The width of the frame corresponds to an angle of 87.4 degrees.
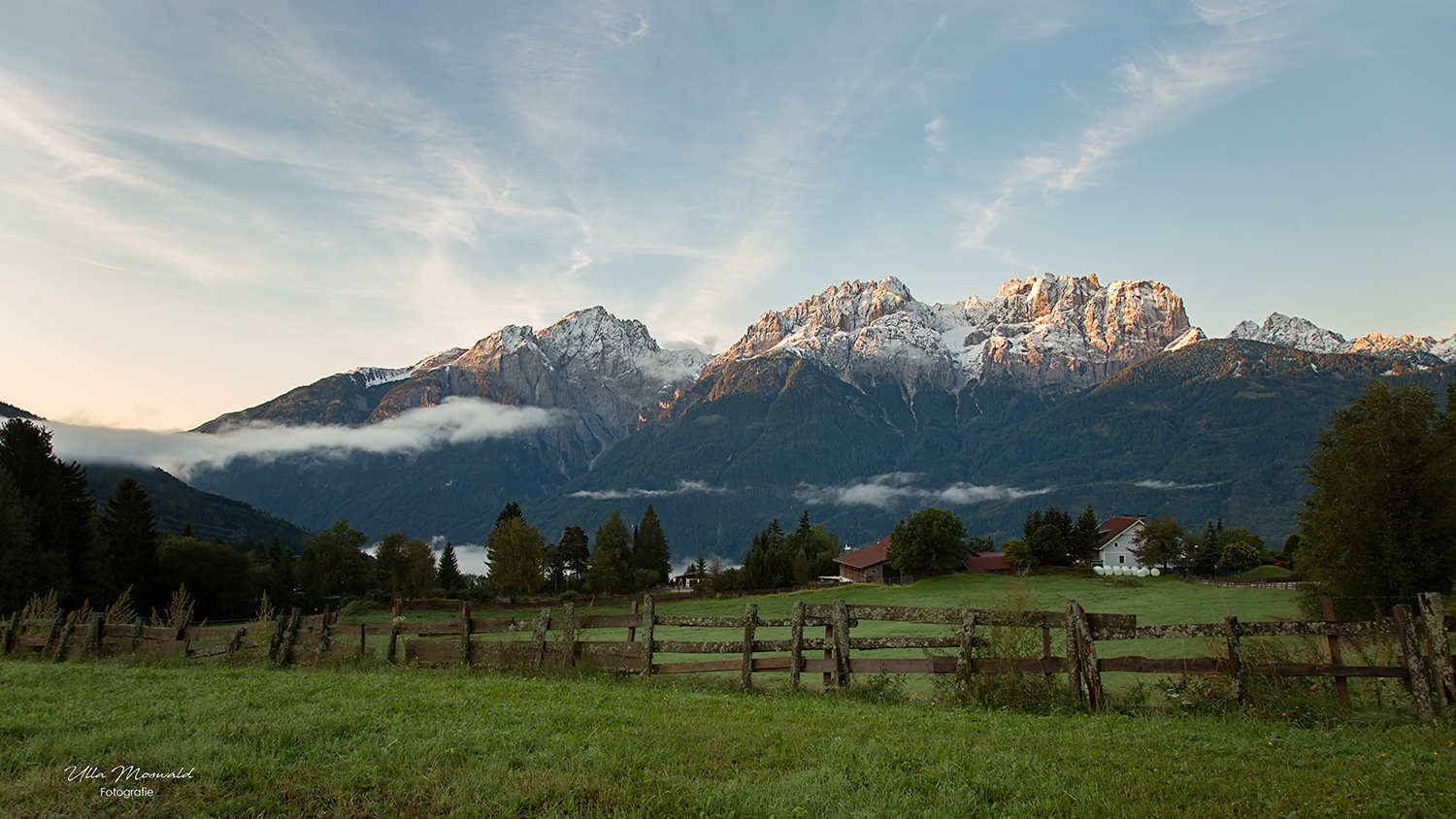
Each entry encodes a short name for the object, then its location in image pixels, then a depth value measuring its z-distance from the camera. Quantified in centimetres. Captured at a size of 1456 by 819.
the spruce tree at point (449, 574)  9406
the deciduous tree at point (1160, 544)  9706
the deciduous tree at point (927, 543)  8869
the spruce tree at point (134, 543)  6184
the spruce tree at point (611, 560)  9544
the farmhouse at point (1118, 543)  12019
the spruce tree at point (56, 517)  4750
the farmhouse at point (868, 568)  10119
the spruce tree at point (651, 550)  11794
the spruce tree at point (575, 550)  11612
